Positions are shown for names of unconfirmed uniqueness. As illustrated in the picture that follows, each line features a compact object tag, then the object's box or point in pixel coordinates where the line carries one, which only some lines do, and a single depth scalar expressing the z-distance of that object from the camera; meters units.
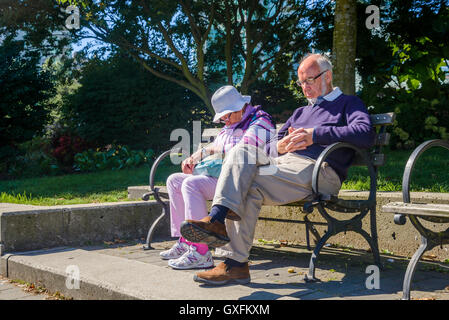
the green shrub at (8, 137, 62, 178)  11.23
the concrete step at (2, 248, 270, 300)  2.59
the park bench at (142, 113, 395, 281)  2.98
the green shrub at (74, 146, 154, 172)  11.16
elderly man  2.80
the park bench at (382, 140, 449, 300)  2.38
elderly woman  3.35
